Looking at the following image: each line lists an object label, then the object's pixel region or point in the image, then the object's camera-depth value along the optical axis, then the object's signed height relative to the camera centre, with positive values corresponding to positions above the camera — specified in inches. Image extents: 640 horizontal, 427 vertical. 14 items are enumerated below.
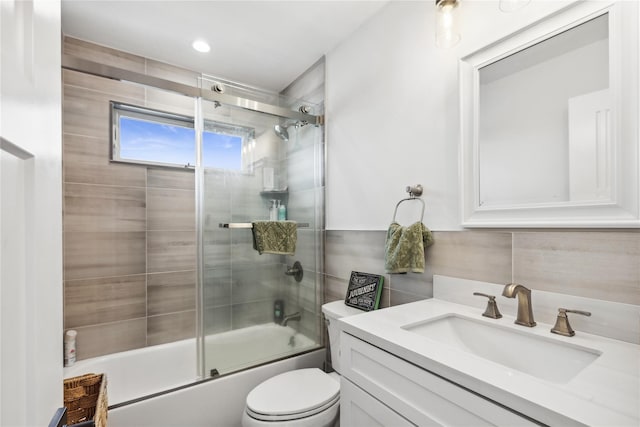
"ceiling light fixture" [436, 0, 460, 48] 45.3 +30.1
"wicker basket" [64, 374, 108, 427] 50.8 -32.1
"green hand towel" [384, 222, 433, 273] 51.1 -6.6
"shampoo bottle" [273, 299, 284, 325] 78.0 -26.1
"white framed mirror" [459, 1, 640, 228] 33.0 +12.0
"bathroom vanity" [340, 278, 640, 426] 22.6 -15.5
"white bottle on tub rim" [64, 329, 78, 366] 73.8 -33.4
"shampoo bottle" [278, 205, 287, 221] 75.1 +0.3
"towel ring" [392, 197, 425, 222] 55.5 +1.5
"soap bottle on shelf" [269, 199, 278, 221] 73.5 +0.8
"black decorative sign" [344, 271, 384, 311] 62.9 -17.5
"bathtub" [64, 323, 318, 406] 67.7 -38.9
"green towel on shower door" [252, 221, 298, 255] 70.9 -5.7
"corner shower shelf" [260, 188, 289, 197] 73.2 +5.5
